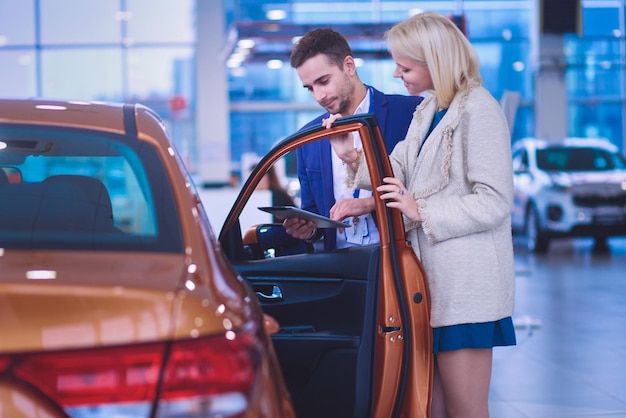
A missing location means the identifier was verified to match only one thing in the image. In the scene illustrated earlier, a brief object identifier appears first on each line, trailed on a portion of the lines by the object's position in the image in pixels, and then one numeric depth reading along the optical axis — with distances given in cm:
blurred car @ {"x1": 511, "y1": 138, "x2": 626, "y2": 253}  1348
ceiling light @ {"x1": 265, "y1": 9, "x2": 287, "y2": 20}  2133
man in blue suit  353
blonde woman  280
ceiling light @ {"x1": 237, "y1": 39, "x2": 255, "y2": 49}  1390
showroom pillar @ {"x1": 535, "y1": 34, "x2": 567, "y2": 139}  2095
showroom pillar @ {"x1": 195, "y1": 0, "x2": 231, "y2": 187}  2017
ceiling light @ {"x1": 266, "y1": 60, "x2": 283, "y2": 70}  2082
